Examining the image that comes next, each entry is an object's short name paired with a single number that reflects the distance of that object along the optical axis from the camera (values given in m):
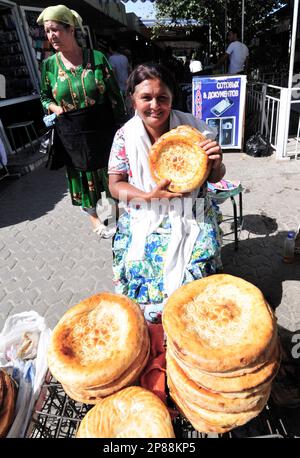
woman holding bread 2.01
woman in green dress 2.99
